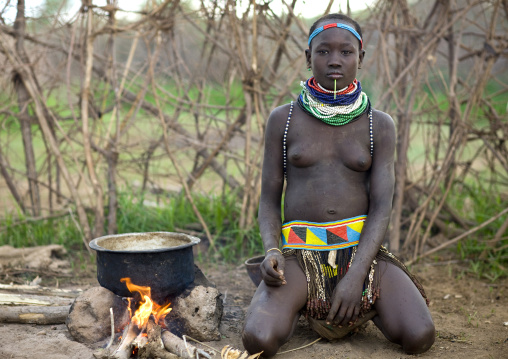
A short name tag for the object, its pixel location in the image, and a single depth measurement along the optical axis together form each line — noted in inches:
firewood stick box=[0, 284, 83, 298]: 128.0
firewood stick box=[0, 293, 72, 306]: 118.9
